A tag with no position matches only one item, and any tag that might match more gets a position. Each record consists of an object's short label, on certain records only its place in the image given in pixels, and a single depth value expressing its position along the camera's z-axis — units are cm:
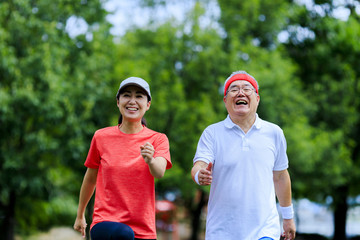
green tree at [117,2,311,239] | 2956
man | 655
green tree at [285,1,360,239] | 3262
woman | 650
